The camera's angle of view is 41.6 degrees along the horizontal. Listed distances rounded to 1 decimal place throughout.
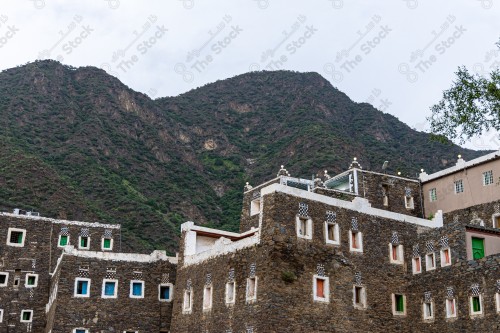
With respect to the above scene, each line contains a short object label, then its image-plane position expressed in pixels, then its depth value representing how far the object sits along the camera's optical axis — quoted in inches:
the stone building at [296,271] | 1491.1
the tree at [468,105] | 1125.1
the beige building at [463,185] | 1934.1
